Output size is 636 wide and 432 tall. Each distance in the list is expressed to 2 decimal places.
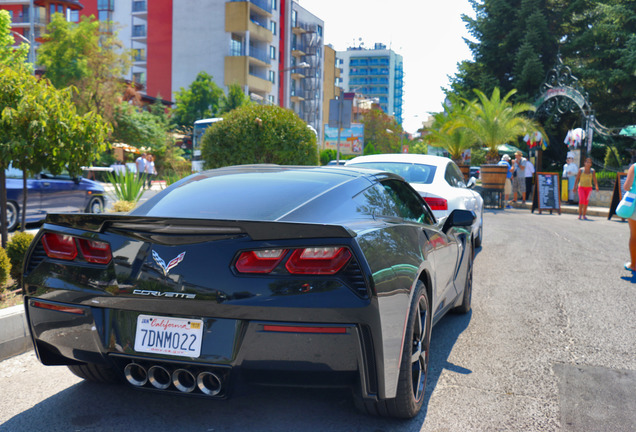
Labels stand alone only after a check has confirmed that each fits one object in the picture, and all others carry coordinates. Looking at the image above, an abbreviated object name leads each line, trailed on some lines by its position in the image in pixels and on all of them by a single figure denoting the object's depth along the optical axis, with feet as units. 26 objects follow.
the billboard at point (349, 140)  171.12
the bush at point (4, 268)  18.44
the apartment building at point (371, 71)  604.49
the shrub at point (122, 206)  33.68
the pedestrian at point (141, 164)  80.38
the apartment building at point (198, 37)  204.54
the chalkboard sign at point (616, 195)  52.26
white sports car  26.99
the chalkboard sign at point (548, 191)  69.10
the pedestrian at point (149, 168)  80.18
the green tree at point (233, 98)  166.91
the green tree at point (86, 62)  131.85
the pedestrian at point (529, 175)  78.18
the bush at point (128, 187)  38.27
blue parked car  37.78
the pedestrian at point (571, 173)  77.25
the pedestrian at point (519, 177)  78.84
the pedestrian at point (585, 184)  61.21
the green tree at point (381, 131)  281.95
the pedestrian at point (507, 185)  79.02
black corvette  9.09
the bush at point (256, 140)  42.93
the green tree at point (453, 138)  97.14
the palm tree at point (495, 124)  90.17
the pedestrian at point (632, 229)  28.09
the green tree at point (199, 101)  173.37
